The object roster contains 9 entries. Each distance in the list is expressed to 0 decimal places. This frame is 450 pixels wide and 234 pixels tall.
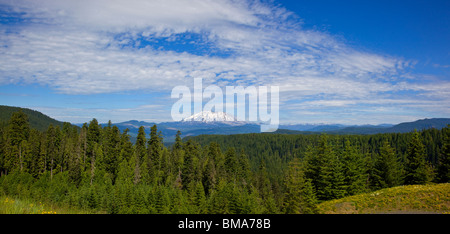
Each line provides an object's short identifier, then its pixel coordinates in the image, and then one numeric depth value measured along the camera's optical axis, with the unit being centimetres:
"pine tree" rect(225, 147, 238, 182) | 7712
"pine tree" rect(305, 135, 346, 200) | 3519
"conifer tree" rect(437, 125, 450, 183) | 4462
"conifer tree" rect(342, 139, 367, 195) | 3756
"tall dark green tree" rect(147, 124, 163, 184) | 6600
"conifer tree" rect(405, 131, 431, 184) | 4447
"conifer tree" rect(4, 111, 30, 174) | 6525
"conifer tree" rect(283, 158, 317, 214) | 2688
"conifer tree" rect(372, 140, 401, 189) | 4422
